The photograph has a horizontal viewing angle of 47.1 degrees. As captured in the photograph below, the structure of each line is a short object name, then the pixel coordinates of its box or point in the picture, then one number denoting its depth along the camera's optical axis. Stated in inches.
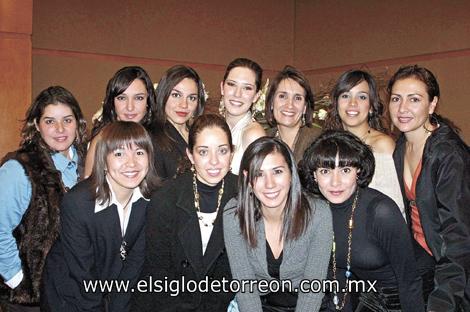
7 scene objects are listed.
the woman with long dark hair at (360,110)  135.2
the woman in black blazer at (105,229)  108.0
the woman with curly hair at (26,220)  114.3
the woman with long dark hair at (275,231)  108.9
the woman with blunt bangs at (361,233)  103.7
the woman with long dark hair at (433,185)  98.9
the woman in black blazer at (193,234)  112.9
